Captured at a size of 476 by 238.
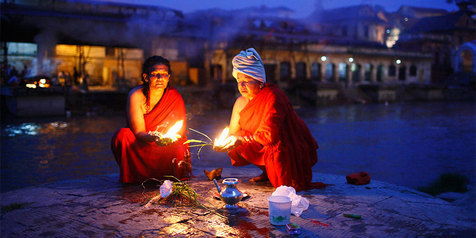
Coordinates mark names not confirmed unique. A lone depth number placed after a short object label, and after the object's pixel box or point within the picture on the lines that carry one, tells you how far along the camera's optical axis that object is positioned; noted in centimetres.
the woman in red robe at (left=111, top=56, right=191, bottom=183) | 473
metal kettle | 376
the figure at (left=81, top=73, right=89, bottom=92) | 2080
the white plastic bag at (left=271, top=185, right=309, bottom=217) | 368
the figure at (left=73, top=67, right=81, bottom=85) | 2309
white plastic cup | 329
